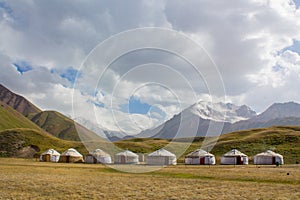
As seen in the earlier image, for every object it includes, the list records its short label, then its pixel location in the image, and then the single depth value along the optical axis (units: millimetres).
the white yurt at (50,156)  99125
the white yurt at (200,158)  85562
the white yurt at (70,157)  97062
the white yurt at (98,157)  91812
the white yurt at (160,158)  81312
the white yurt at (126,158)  88250
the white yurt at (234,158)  83500
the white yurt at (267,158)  82500
